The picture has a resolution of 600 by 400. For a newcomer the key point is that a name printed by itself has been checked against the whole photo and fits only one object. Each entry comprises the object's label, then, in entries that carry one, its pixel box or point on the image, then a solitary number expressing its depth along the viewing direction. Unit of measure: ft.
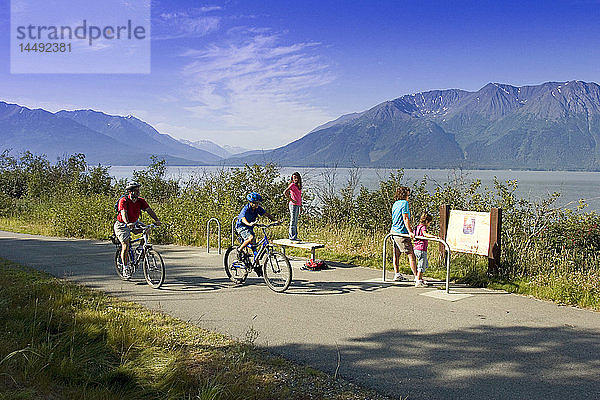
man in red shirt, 31.65
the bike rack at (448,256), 28.12
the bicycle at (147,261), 30.53
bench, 34.99
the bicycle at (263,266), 29.19
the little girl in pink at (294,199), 41.88
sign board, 31.53
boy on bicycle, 30.40
